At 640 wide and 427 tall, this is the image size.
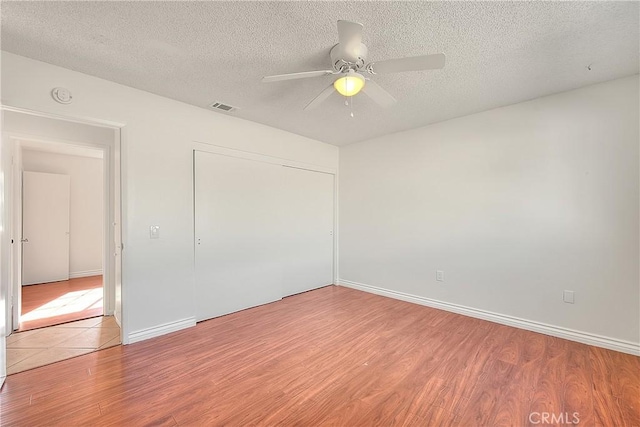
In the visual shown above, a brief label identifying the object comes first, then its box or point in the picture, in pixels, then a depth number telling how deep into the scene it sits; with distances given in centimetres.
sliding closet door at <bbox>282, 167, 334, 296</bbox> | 400
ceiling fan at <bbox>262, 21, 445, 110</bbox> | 157
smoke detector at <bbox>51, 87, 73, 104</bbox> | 215
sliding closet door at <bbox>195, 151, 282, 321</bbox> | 305
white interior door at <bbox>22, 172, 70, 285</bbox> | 459
